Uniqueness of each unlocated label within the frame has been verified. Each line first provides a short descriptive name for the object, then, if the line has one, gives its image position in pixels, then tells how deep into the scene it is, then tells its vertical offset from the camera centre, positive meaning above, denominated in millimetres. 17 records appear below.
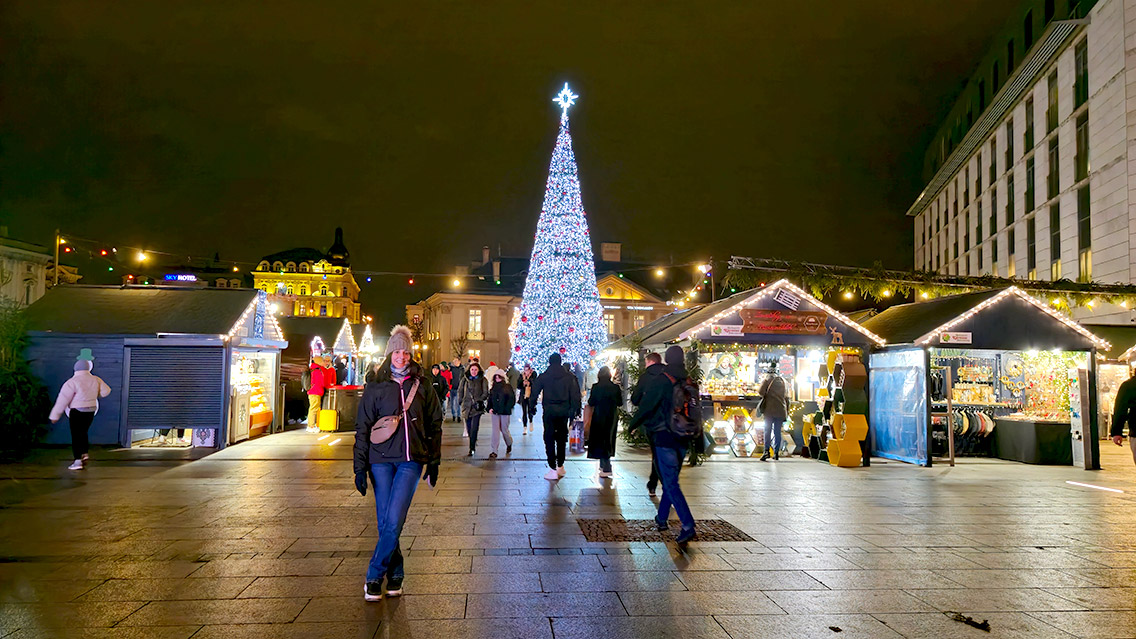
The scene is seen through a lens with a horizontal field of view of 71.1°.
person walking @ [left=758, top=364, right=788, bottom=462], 14930 -785
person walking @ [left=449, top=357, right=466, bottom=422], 24453 -948
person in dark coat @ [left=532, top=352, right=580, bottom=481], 11695 -631
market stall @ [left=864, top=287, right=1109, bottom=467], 14367 -374
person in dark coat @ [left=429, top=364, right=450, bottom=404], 22984 -594
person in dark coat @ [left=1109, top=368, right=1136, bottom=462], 8914 -409
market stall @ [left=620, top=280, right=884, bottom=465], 14367 +351
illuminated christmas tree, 34906 +3493
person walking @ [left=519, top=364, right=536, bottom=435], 21041 -1041
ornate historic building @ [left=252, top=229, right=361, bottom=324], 107250 +10467
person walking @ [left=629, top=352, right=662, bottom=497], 7852 -337
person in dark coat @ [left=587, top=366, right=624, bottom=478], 11492 -819
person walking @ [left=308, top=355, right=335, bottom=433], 19797 -650
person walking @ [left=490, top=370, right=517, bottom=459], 13930 -813
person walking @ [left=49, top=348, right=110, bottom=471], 11664 -707
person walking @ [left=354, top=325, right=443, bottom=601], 5438 -646
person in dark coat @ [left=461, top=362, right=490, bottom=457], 14664 -700
